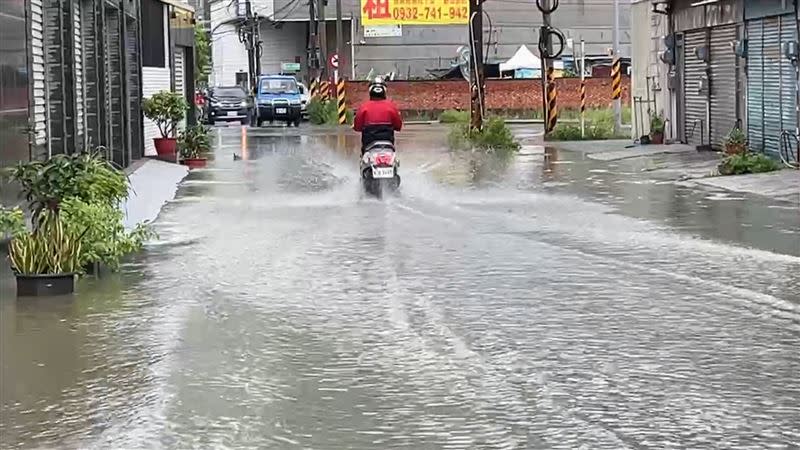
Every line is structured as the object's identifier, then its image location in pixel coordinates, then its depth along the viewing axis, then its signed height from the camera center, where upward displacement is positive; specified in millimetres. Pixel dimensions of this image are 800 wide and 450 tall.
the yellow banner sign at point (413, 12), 64188 +5882
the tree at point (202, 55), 74325 +4880
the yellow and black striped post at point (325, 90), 61209 +2173
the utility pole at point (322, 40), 59962 +4452
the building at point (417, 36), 73062 +5468
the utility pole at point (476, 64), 36756 +1978
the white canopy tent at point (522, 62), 66375 +3525
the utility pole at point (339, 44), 61219 +4483
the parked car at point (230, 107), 61688 +1515
